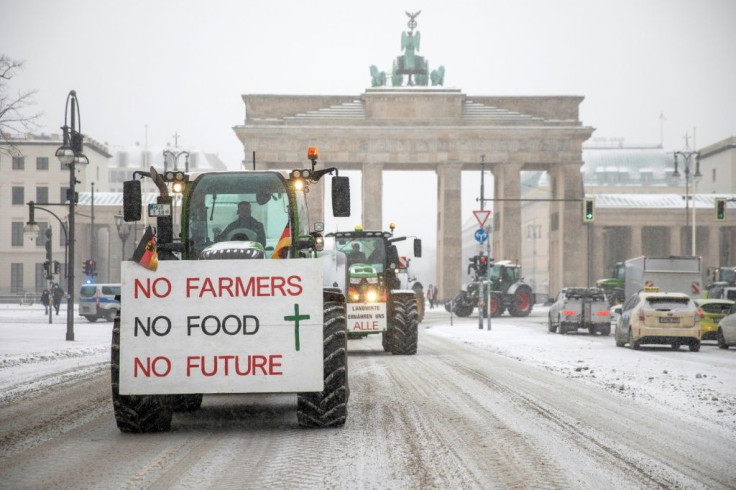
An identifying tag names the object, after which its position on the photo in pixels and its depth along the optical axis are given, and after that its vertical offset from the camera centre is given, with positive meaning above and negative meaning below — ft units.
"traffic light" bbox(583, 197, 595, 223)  153.28 +7.45
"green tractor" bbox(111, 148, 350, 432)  33.65 -2.37
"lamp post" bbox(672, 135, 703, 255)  198.20 +16.73
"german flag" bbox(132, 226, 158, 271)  34.19 +0.33
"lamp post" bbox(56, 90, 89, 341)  96.43 +9.20
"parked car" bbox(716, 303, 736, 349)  99.86 -6.82
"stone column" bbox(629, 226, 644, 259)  312.50 +5.34
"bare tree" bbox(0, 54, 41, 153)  104.87 +15.93
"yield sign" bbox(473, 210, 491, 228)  118.21 +5.00
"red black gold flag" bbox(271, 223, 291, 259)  38.63 +0.68
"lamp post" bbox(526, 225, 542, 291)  414.27 +11.03
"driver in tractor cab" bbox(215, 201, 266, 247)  39.34 +1.36
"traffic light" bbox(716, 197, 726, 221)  170.23 +8.31
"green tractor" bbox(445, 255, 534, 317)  193.67 -6.33
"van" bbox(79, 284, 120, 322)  159.94 -5.84
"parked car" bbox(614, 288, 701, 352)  90.68 -5.26
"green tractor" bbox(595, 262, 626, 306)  202.49 -5.11
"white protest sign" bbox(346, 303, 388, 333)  78.64 -4.16
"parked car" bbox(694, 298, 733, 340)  110.83 -5.52
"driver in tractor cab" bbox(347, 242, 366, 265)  85.61 +0.42
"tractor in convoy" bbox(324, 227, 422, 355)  78.95 -3.59
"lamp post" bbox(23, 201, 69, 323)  133.18 +4.47
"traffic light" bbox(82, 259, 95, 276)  180.61 -0.96
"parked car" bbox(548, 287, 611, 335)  125.39 -6.24
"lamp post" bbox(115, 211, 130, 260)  179.83 +6.81
